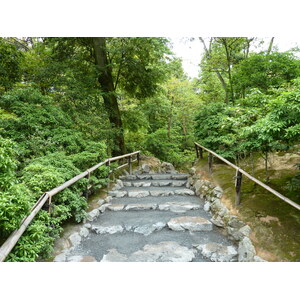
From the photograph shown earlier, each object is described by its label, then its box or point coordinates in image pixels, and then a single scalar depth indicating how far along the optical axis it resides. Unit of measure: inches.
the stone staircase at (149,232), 103.7
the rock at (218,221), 130.0
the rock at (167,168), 349.1
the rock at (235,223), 117.2
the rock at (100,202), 163.3
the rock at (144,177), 255.2
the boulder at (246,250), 95.6
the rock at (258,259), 90.8
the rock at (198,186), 191.9
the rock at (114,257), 100.6
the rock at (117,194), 189.2
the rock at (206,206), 157.0
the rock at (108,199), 174.1
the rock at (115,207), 160.4
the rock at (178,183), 226.8
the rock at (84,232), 122.5
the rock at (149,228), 126.8
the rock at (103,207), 155.5
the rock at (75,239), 112.8
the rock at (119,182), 218.5
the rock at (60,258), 97.3
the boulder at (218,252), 101.0
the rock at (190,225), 129.6
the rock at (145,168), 318.6
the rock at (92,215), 139.1
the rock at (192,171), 234.4
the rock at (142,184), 223.2
